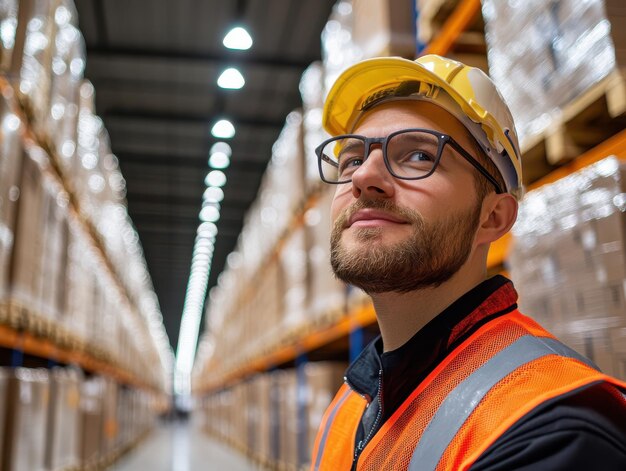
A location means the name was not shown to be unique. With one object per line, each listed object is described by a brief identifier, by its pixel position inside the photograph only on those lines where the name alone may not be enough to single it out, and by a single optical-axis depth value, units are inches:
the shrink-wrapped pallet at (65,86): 163.0
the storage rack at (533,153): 64.2
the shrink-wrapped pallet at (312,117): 185.0
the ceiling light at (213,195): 571.8
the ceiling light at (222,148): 463.5
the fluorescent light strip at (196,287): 741.1
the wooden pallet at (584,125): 61.5
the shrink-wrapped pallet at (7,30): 116.6
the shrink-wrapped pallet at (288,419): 222.4
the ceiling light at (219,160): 486.0
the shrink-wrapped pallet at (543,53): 64.6
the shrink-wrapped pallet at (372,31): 126.3
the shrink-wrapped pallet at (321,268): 171.2
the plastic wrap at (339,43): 149.8
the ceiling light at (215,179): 529.7
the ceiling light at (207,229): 686.5
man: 38.0
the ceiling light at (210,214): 630.8
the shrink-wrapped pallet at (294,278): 210.1
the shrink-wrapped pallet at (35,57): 129.0
